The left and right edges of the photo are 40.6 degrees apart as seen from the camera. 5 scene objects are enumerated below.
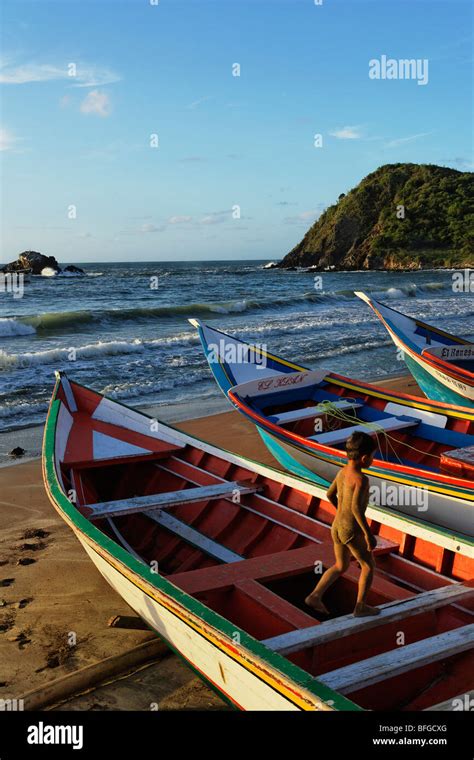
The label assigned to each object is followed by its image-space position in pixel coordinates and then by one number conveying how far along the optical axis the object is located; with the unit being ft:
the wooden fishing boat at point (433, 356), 31.48
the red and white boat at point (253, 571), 10.93
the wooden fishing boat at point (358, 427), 18.92
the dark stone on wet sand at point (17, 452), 29.96
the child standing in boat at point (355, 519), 12.09
